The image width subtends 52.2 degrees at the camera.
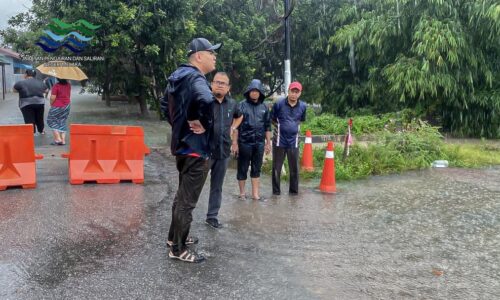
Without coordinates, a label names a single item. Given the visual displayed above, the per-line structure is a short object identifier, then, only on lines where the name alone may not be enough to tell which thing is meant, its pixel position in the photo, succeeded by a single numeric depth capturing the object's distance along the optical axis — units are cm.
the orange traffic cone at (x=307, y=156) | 936
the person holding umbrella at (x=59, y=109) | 1184
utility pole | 1088
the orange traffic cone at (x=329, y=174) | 809
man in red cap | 760
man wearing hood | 705
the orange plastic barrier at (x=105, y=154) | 798
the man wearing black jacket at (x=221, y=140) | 562
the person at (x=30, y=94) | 1182
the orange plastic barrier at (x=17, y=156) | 754
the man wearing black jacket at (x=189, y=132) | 447
